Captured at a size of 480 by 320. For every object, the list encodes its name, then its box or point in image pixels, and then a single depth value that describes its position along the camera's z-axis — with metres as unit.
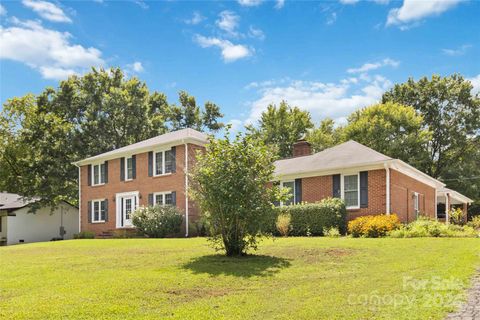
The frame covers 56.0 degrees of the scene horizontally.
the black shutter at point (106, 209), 29.97
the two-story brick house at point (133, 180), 25.56
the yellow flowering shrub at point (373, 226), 17.92
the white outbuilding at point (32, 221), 32.72
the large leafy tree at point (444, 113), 42.16
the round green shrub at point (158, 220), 23.67
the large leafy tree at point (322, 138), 46.06
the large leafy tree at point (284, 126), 46.59
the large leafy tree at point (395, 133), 38.38
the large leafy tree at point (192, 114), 47.38
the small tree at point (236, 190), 11.66
